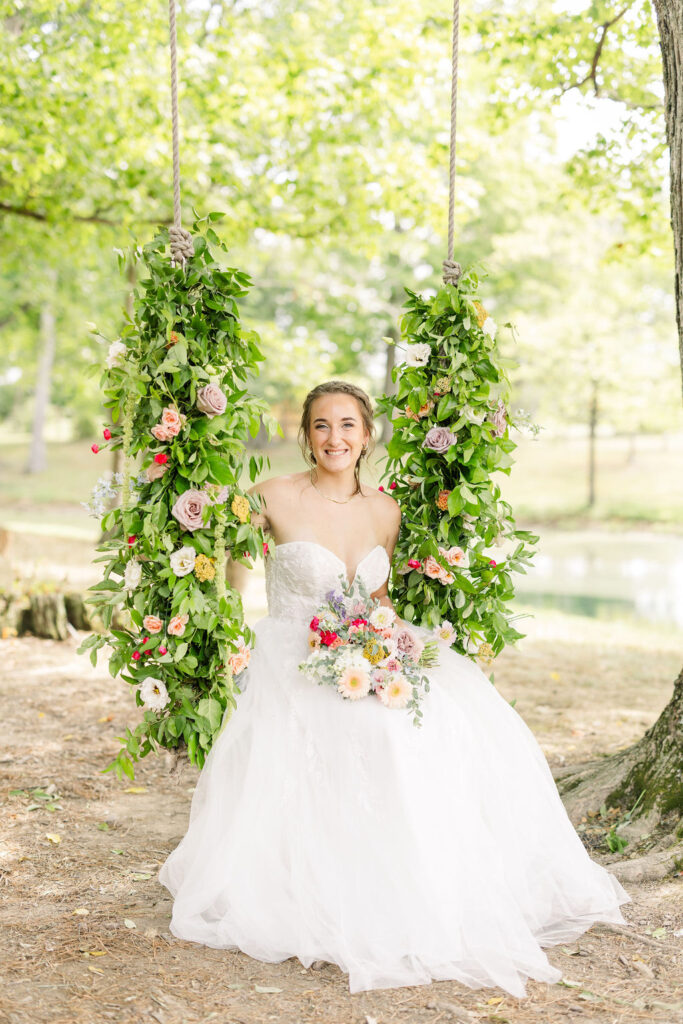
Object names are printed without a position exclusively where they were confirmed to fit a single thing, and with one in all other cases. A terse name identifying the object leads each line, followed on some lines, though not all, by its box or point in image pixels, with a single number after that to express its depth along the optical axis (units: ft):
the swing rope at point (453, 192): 10.24
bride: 8.91
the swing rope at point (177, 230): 9.24
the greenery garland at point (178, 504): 9.64
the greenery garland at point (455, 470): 11.18
